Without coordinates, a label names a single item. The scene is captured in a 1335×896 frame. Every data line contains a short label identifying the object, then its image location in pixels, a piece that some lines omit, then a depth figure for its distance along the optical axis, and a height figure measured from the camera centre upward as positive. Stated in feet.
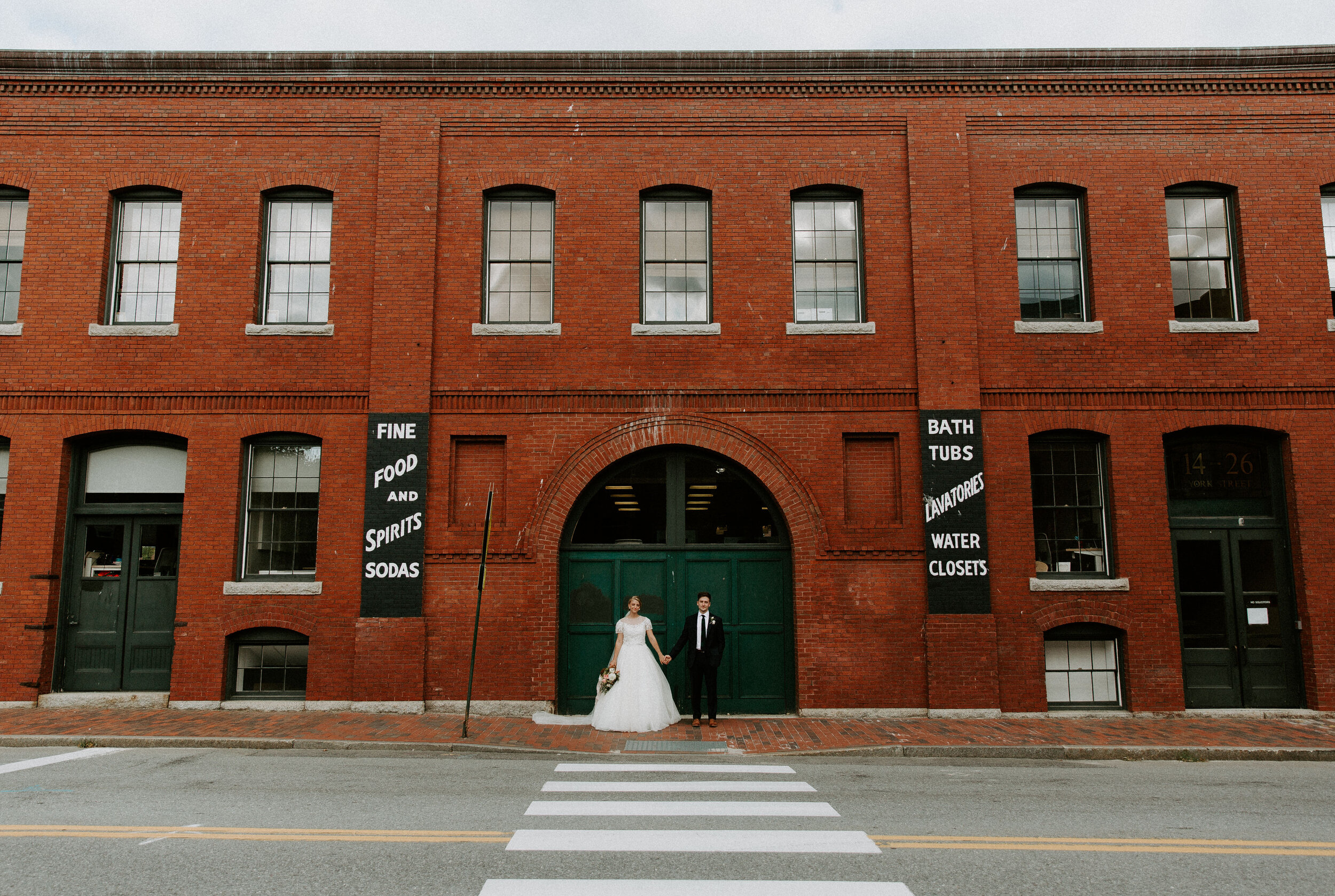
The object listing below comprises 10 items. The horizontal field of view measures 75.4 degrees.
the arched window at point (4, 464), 42.01 +4.82
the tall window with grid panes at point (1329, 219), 42.86 +17.20
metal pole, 34.24 -0.23
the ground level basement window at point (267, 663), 40.34 -4.62
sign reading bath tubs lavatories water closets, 39.17 +2.38
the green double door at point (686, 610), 40.32 -2.15
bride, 36.40 -5.42
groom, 37.24 -3.58
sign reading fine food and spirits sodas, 39.47 +2.22
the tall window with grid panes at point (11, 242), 42.98 +15.93
